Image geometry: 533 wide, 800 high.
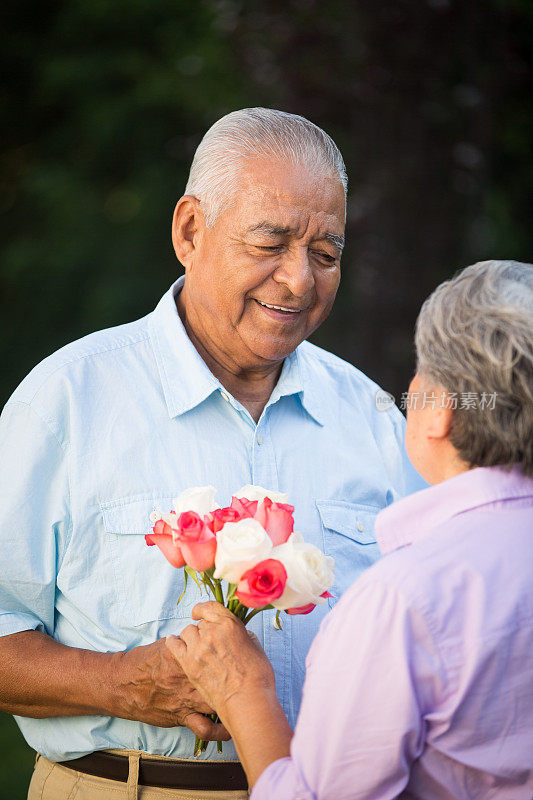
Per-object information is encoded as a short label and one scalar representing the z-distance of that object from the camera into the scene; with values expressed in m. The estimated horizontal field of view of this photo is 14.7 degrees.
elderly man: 1.82
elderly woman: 1.61
